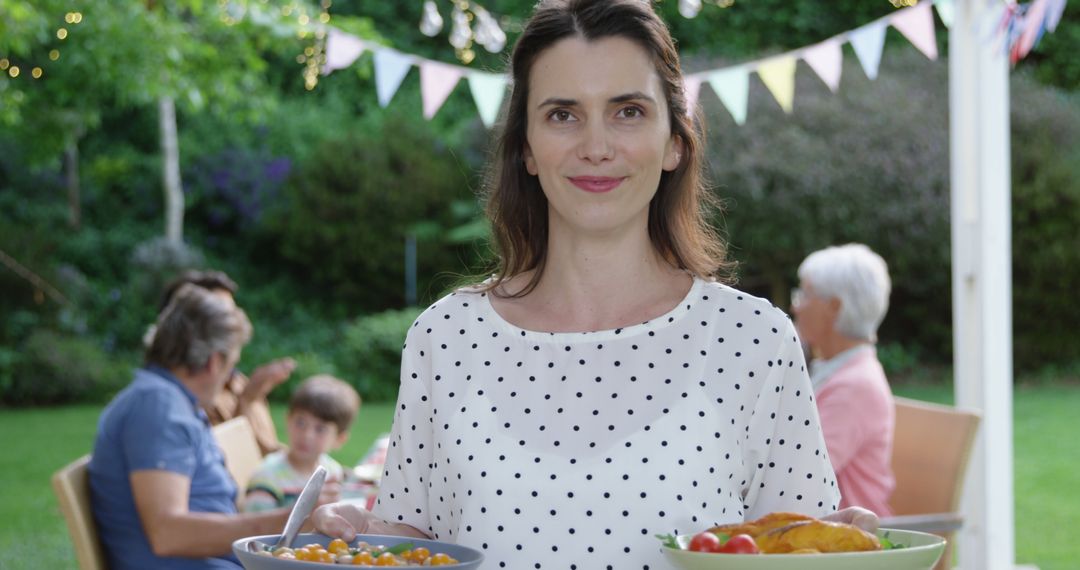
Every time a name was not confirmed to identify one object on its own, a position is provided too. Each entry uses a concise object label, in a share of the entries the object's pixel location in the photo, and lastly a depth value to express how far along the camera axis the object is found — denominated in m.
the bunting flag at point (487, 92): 5.42
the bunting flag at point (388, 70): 5.39
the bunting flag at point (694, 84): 5.32
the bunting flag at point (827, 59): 5.34
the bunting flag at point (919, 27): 5.03
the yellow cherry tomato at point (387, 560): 1.47
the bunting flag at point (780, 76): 5.34
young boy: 3.77
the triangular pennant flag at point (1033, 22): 4.19
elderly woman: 3.56
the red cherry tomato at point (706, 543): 1.37
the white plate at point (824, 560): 1.30
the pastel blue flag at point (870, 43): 5.19
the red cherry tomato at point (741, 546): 1.35
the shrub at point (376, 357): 12.66
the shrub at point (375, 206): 14.77
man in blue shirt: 3.08
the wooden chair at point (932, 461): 3.54
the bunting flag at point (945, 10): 4.52
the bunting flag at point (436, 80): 5.52
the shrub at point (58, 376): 12.39
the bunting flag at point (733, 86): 5.42
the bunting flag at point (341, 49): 5.60
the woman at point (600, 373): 1.61
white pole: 4.16
